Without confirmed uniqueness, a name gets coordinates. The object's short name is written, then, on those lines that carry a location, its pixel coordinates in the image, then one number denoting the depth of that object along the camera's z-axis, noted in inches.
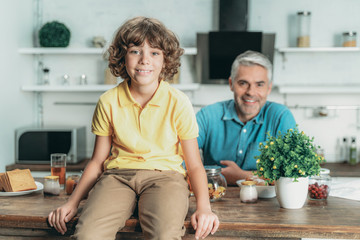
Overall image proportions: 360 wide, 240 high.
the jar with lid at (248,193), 65.7
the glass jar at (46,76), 157.6
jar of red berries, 67.2
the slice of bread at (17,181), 71.3
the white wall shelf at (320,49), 146.6
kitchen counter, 135.9
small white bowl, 68.7
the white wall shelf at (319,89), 146.3
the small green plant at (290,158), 61.5
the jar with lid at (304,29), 149.6
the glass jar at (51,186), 70.7
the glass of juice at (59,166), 78.4
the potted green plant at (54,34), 150.0
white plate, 70.5
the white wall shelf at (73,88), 150.1
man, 97.8
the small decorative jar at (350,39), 147.6
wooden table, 55.4
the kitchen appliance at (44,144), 143.8
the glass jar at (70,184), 71.7
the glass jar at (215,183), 66.3
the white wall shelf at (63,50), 149.4
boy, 58.2
